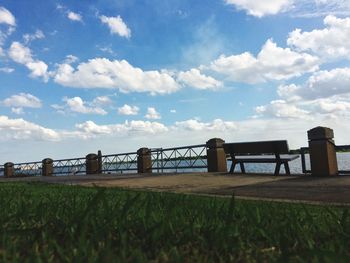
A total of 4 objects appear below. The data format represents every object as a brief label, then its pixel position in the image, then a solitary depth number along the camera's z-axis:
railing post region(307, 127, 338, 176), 12.49
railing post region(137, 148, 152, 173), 22.16
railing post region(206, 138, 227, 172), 17.06
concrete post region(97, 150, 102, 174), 27.98
